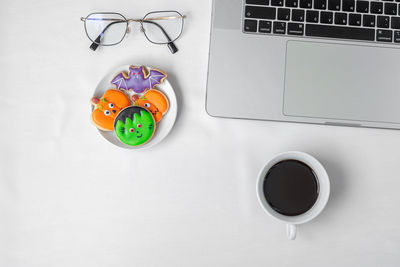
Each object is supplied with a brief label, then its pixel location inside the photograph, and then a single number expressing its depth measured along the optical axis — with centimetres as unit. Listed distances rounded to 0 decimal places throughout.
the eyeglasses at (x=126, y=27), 67
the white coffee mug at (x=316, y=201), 57
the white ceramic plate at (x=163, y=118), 63
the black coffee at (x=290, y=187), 59
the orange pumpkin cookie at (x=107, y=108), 62
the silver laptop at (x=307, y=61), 61
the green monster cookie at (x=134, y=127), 61
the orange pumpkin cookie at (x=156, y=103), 63
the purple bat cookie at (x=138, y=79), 64
